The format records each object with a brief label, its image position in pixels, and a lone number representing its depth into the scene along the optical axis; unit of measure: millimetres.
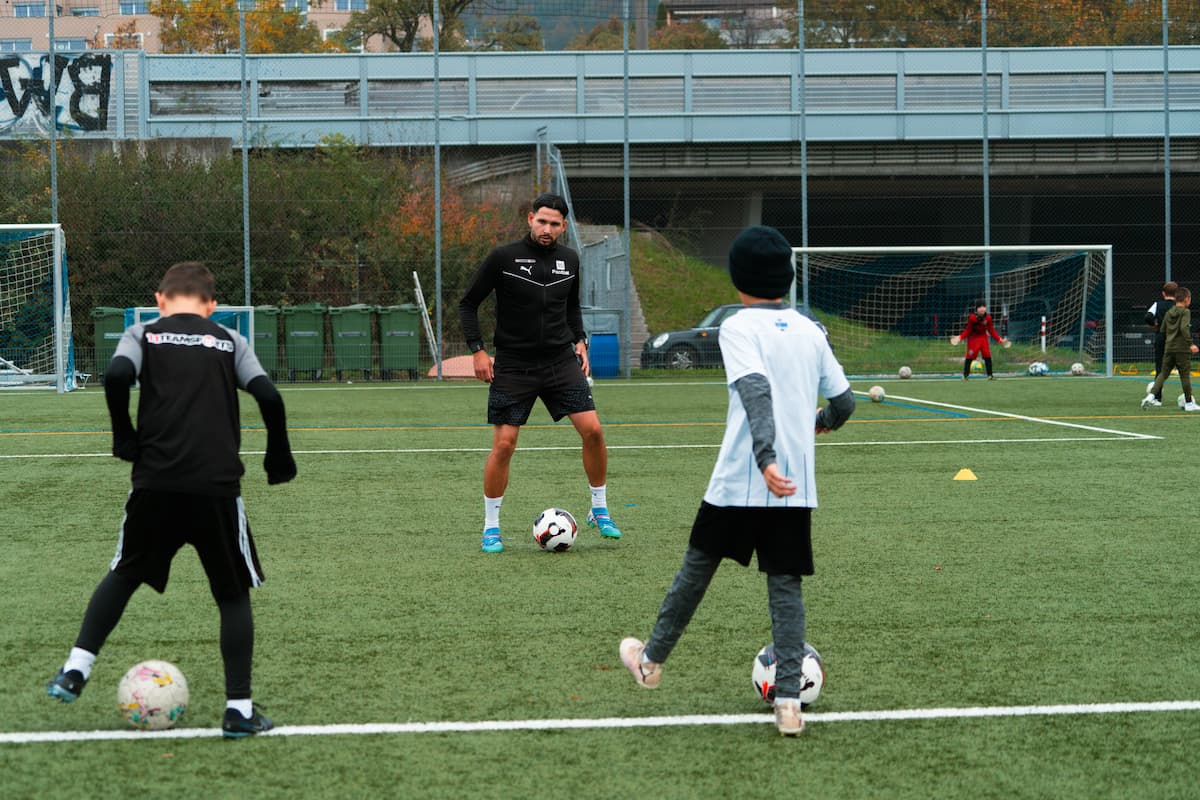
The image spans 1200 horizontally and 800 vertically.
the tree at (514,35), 30844
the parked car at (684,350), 26828
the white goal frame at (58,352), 22078
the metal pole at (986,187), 27141
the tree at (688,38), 31291
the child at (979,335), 24234
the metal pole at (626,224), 25906
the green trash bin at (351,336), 24984
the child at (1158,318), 20031
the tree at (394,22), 39594
